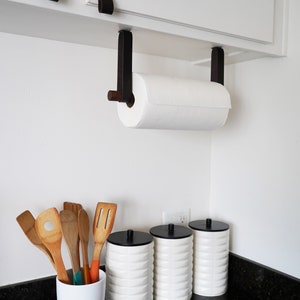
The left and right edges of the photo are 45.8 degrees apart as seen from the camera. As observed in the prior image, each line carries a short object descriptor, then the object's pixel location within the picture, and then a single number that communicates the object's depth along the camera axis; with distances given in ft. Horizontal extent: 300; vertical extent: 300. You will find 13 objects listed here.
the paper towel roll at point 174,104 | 2.64
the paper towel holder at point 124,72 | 2.69
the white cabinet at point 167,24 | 2.34
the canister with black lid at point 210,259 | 3.59
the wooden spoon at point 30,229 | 2.78
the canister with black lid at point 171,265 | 3.30
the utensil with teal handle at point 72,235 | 2.92
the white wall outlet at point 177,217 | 3.82
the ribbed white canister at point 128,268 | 3.03
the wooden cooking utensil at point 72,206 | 3.14
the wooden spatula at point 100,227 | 2.95
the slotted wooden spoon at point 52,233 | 2.78
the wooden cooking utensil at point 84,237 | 2.96
